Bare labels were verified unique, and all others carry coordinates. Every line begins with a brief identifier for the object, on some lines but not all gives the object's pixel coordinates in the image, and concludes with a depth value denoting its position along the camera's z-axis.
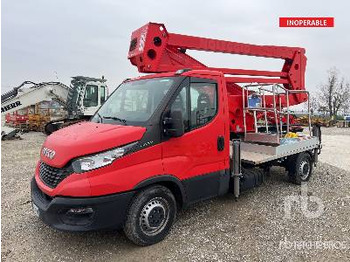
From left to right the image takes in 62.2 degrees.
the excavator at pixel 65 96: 14.15
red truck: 3.44
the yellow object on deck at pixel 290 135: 6.39
